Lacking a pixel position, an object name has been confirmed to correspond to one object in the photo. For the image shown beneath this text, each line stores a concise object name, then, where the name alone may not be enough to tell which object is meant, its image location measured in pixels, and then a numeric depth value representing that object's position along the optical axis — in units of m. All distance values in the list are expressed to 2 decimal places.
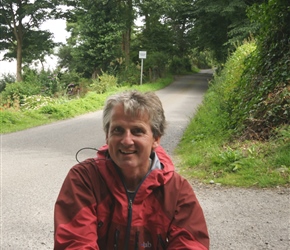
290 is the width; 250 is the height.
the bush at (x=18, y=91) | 22.52
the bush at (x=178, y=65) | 39.88
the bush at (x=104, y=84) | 22.38
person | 2.02
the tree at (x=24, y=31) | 30.68
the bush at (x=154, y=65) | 29.85
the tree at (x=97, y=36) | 27.64
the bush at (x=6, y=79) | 30.55
